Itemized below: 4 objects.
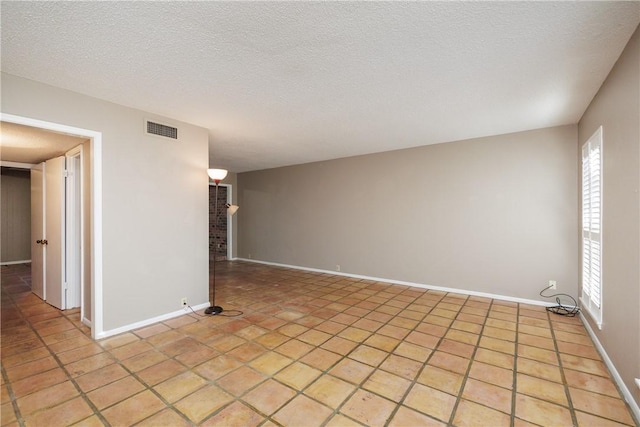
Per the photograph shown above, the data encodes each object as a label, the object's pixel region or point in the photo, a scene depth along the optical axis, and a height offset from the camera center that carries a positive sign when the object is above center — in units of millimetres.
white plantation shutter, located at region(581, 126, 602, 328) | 2578 -174
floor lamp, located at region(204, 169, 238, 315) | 3553 +394
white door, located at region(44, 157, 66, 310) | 3699 -328
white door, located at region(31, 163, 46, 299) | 4137 -327
